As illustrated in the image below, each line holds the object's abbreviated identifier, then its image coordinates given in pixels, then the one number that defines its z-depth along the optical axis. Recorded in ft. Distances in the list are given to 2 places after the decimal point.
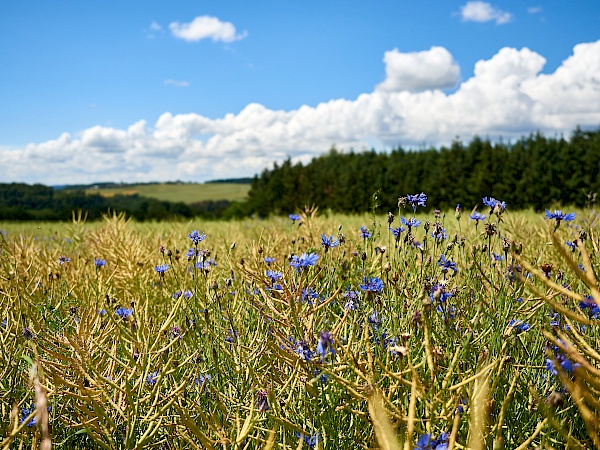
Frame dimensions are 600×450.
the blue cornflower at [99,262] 8.68
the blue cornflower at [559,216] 6.75
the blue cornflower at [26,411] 5.38
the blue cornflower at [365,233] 8.31
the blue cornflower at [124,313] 6.64
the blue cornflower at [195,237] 7.57
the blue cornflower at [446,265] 6.60
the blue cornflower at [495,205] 6.60
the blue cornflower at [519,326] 5.33
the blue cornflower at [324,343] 3.69
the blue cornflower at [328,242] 6.53
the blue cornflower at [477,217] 7.62
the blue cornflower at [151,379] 5.74
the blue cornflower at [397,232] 7.12
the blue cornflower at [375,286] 5.54
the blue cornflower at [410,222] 7.36
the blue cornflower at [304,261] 5.15
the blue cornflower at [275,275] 6.17
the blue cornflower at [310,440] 4.52
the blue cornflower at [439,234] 6.98
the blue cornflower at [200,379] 5.66
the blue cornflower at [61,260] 10.48
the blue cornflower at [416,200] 7.71
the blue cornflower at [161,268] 7.69
